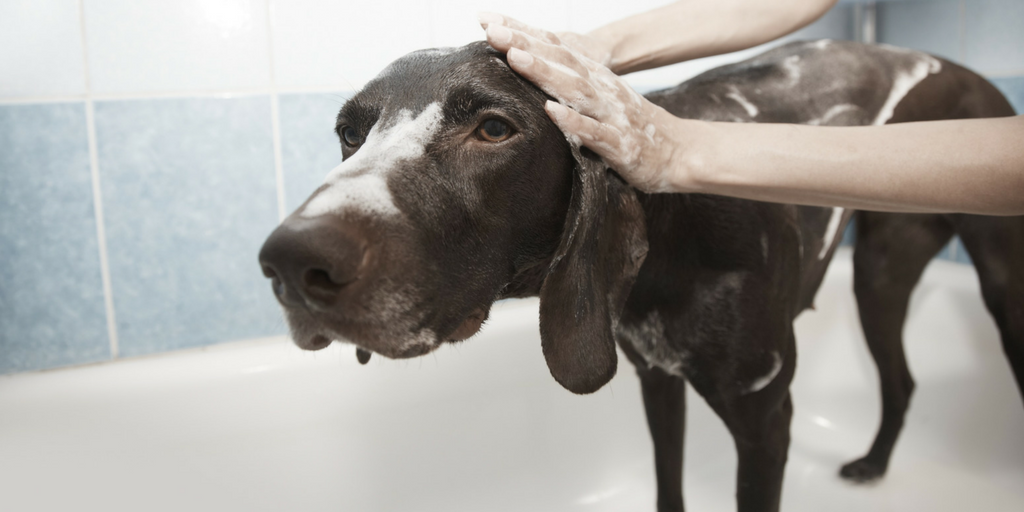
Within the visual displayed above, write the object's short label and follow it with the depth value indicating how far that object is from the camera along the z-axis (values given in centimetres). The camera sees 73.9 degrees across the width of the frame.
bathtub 150
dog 74
